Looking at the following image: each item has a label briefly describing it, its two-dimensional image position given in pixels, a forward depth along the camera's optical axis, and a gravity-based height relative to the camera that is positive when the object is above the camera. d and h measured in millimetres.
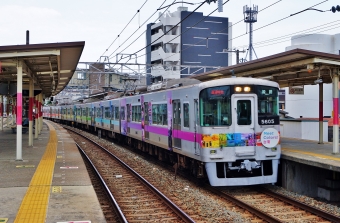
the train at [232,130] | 9414 -409
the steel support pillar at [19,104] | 11867 +182
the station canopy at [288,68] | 10016 +1112
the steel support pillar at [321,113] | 13625 -63
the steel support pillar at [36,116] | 21391 -255
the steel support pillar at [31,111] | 16438 -5
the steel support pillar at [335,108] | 10898 +74
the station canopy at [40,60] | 10906 +1463
